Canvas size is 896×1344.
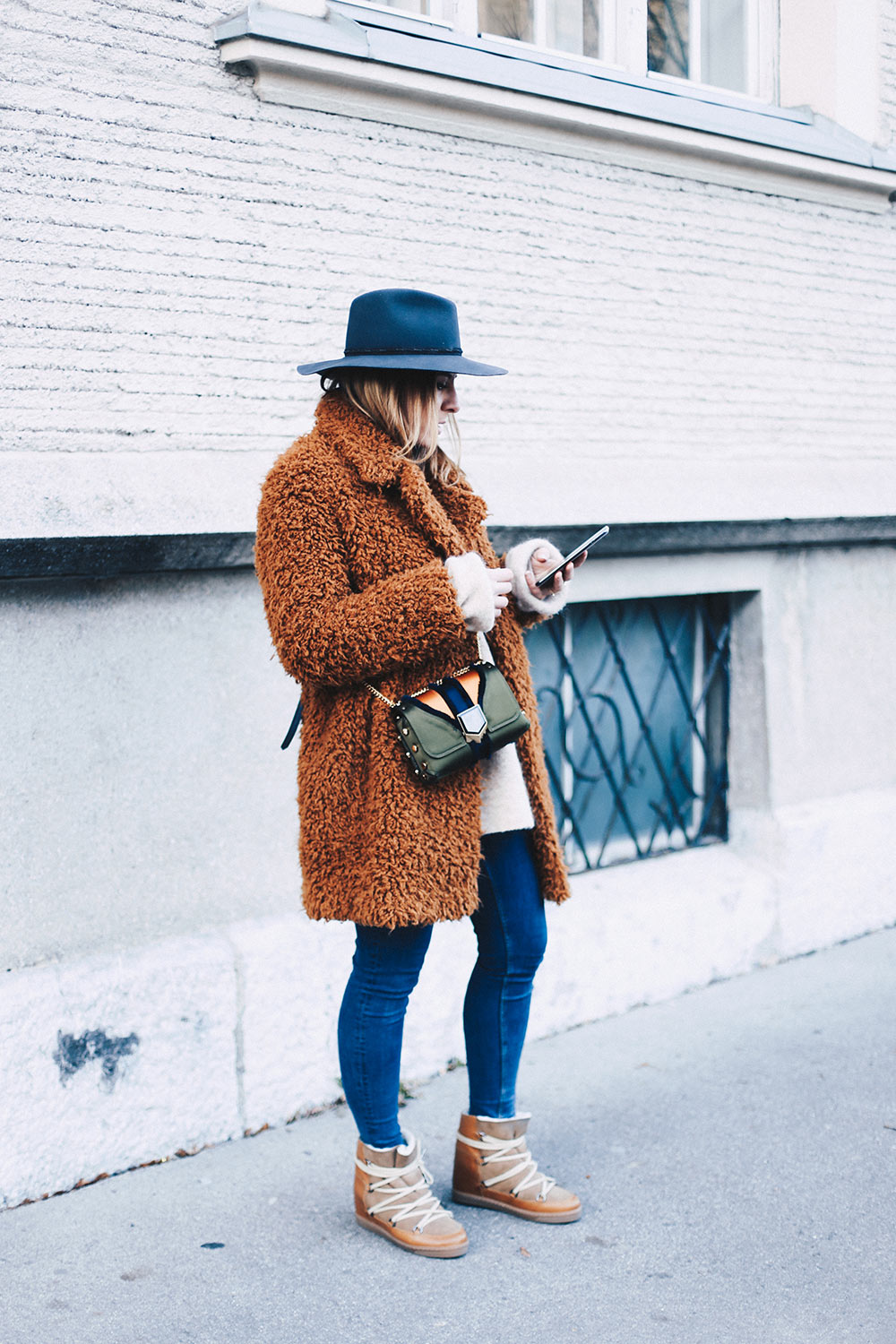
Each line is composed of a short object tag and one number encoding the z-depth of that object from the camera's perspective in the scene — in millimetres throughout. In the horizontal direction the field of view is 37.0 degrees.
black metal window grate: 4586
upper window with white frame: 4262
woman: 2475
